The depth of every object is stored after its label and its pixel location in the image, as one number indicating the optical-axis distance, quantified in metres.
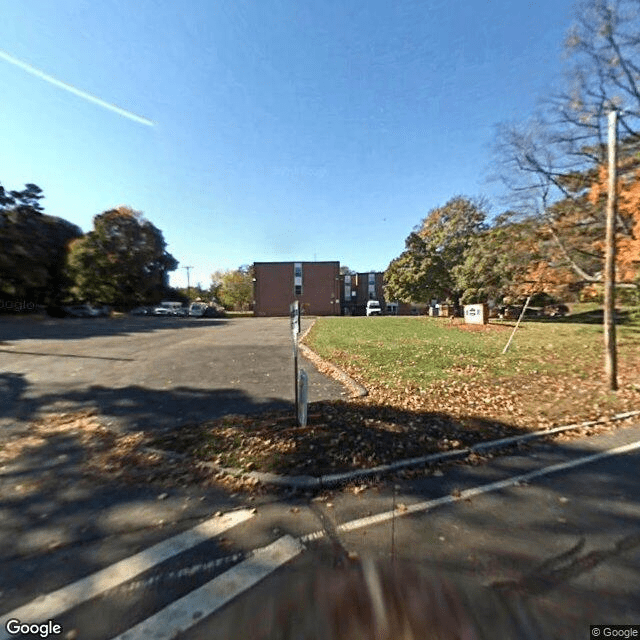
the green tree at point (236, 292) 71.62
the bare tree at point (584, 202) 15.28
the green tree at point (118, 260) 38.25
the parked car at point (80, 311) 38.88
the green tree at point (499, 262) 20.92
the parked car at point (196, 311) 48.44
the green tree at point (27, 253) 28.28
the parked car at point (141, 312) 49.09
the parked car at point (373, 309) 56.22
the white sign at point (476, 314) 25.49
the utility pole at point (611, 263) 7.30
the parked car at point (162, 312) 49.56
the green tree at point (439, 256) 35.31
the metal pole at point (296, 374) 5.22
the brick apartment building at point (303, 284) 59.47
